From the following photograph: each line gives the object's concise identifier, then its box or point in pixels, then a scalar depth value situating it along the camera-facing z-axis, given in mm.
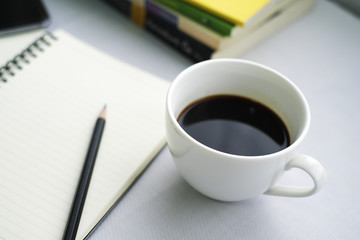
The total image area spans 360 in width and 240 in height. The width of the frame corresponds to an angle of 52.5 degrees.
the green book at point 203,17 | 504
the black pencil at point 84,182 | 349
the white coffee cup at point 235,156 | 319
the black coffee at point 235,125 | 384
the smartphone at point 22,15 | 554
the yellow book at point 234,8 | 495
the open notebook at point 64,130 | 370
